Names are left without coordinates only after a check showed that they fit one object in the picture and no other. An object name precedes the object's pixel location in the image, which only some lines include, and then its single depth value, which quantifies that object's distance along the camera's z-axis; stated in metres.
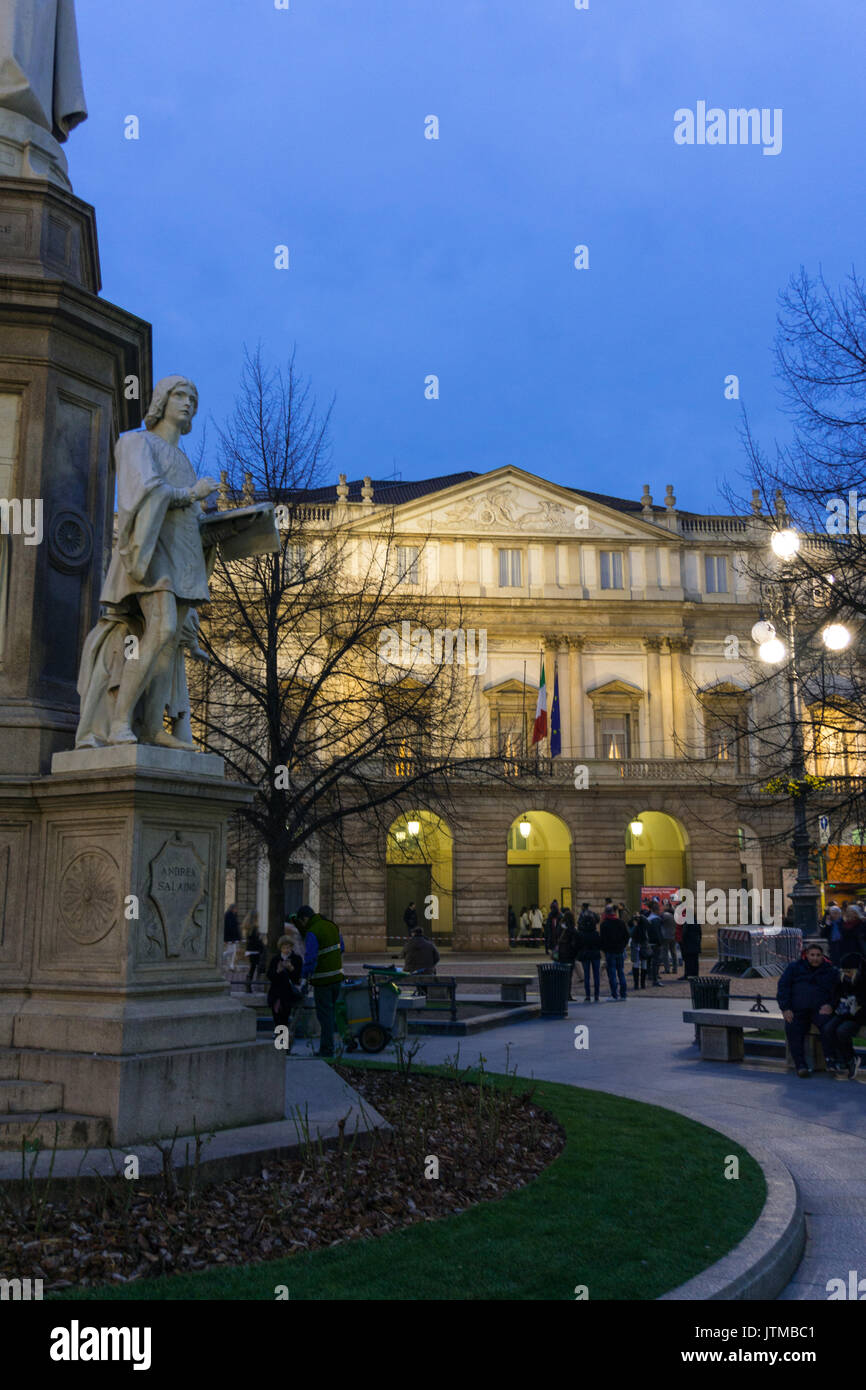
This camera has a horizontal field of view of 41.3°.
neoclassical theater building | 48.47
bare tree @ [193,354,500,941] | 18.53
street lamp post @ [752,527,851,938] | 15.51
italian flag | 42.53
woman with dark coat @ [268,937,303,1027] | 13.59
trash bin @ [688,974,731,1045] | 17.44
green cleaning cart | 14.27
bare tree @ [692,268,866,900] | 14.48
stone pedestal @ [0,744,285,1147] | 6.68
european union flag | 45.50
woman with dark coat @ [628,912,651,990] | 27.58
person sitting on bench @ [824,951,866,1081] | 13.16
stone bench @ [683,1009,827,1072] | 14.57
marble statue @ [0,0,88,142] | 9.17
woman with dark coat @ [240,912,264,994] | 23.98
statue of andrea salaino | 7.48
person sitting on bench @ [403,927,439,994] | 21.53
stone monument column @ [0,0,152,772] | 7.99
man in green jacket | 13.22
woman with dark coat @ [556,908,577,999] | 24.73
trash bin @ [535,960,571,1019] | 20.12
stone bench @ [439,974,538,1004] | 21.88
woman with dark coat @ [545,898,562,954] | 34.40
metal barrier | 28.39
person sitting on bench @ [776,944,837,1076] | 13.28
